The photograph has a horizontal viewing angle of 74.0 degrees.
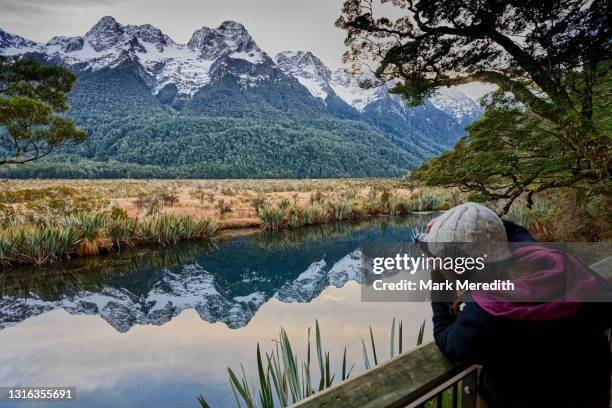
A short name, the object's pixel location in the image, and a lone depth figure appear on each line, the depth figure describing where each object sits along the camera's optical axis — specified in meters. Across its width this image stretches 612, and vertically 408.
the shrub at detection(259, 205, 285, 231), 13.21
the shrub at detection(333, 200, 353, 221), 15.52
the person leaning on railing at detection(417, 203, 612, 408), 0.99
